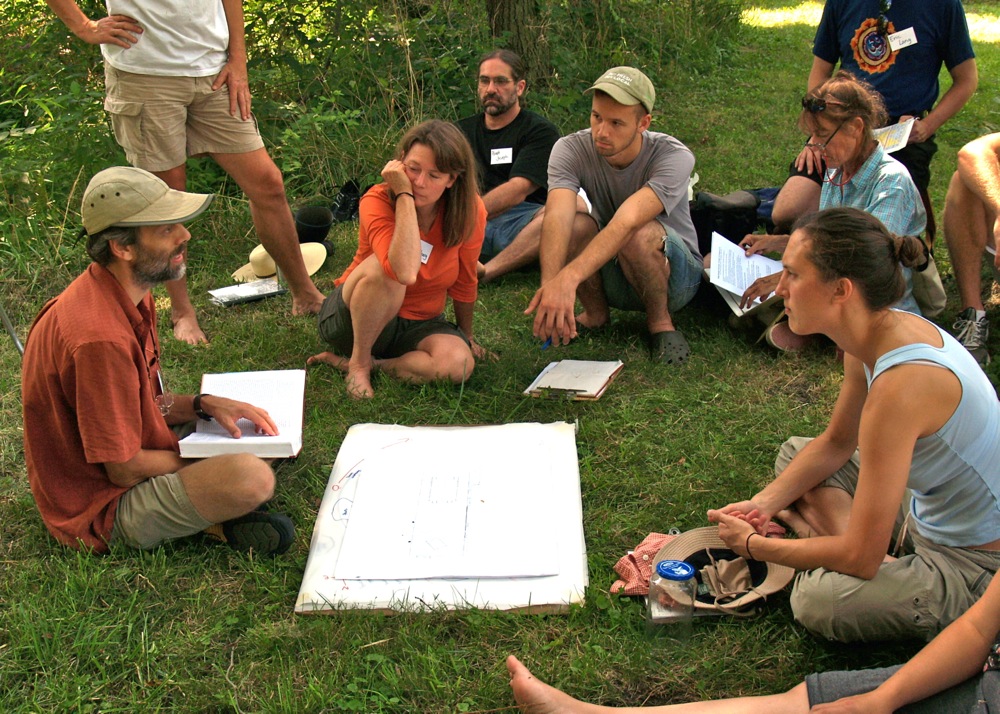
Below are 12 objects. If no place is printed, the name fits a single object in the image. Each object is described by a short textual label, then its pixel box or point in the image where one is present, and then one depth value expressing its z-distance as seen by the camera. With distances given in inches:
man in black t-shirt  187.2
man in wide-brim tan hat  91.9
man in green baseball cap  141.6
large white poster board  98.1
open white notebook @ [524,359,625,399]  137.7
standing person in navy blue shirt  166.6
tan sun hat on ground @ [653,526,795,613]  94.0
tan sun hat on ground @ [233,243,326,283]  184.4
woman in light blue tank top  79.6
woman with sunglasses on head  135.5
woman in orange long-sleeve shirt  131.7
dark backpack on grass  172.2
